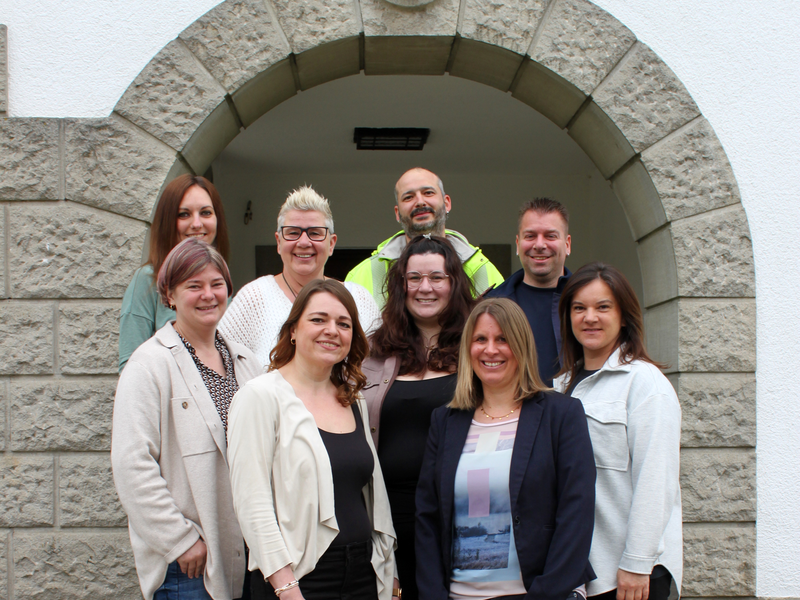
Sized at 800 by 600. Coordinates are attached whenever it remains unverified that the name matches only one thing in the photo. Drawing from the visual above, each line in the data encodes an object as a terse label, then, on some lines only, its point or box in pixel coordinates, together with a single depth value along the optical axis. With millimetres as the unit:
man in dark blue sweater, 2721
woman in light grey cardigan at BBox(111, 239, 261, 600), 1845
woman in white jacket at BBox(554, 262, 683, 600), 1910
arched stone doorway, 2926
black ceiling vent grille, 5355
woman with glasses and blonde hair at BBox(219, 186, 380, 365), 2479
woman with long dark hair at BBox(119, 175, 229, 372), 2301
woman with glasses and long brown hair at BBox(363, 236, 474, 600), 2207
